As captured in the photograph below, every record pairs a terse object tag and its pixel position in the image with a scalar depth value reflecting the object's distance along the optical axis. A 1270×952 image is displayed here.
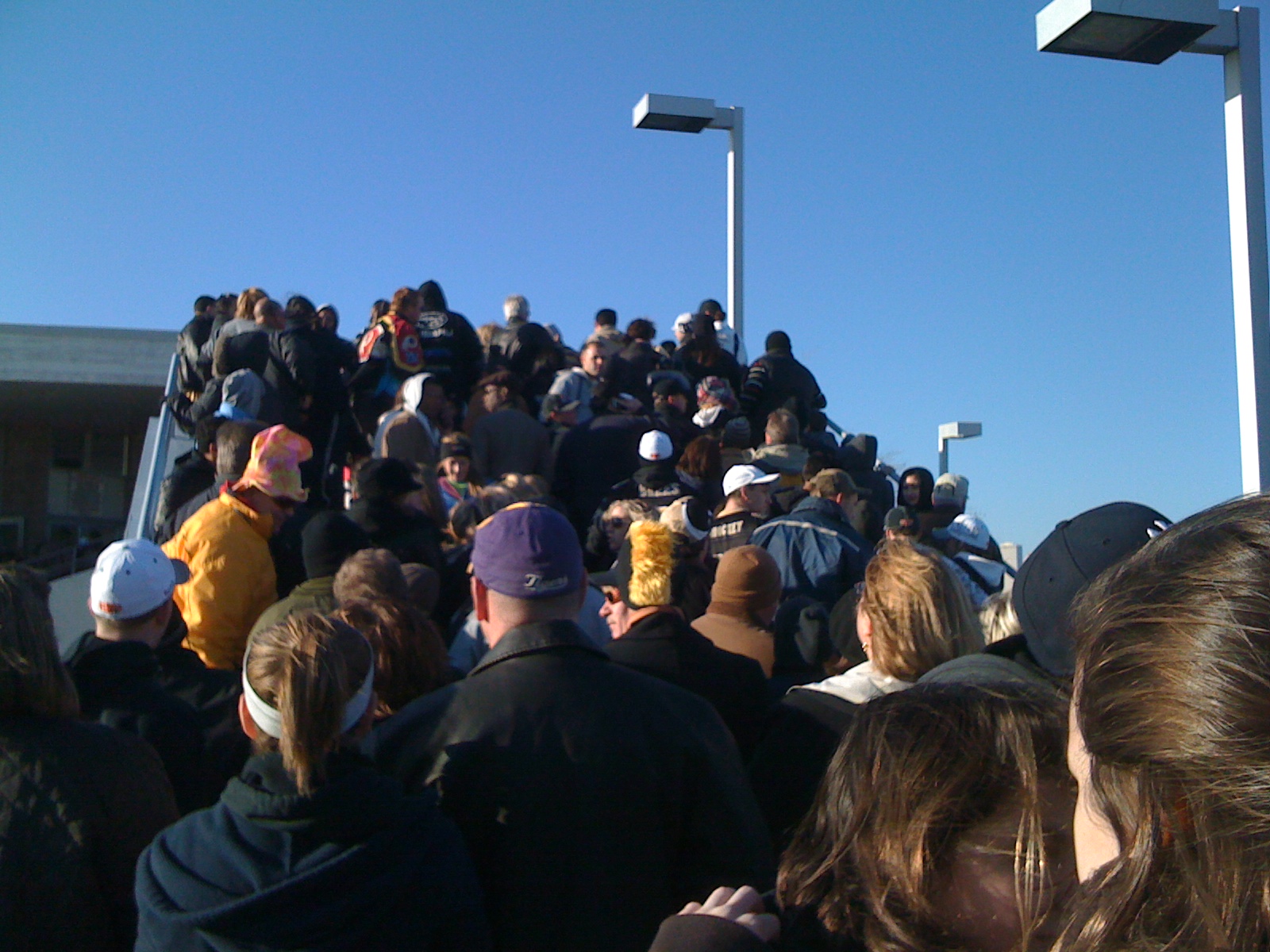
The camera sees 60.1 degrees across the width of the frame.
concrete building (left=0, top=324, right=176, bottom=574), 17.70
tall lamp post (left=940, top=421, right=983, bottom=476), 14.34
